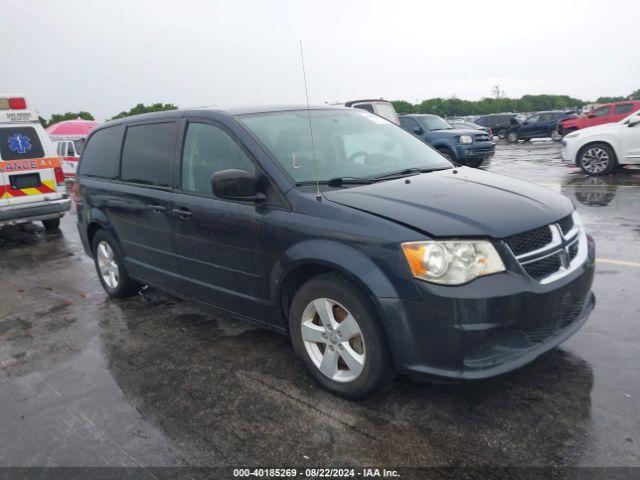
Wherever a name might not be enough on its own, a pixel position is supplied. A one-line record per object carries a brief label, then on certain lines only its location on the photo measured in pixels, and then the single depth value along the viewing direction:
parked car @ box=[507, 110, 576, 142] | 28.62
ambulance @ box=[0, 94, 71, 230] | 8.96
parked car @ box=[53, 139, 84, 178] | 19.39
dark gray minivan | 2.71
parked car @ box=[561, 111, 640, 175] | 11.58
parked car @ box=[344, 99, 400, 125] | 15.13
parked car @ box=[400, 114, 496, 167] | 15.38
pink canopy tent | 21.51
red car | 20.66
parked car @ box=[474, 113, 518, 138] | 32.55
